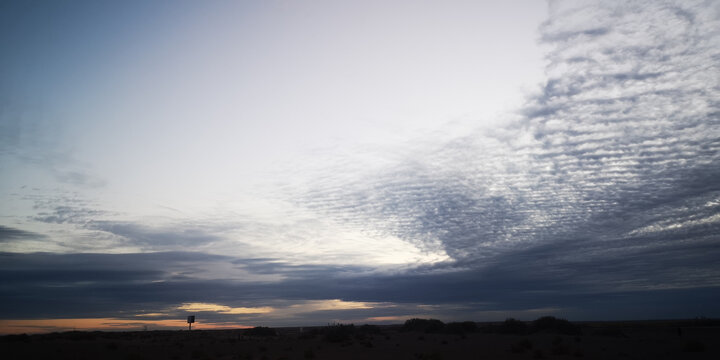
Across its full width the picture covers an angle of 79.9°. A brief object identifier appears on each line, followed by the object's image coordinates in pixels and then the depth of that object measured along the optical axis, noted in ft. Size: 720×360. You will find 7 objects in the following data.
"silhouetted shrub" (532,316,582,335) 180.96
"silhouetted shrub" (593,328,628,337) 172.70
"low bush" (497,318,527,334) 193.16
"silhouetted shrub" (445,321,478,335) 209.80
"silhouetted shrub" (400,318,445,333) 226.89
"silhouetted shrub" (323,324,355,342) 161.89
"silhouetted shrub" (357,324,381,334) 228.84
